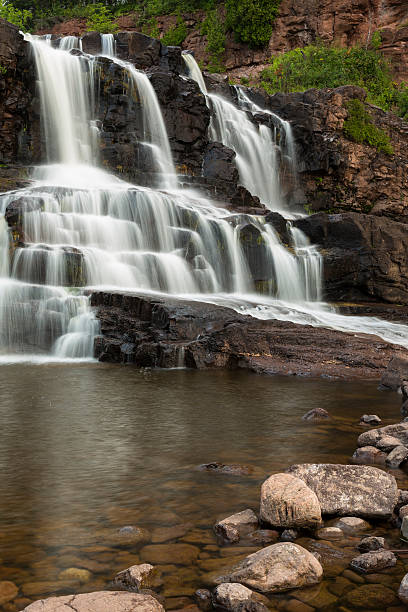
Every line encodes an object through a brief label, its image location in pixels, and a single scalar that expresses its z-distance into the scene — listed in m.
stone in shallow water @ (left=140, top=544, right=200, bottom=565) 3.18
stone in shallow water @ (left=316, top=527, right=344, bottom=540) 3.42
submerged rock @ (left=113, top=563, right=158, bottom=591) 2.87
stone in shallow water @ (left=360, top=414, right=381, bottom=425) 6.50
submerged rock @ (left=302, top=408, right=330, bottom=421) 6.71
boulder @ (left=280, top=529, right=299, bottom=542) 3.39
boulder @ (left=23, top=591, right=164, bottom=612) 2.51
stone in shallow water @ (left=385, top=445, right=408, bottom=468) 4.85
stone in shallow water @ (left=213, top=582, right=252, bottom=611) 2.68
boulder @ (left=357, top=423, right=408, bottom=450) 5.37
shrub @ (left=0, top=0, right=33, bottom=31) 41.03
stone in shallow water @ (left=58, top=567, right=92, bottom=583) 2.97
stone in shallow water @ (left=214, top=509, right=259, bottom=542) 3.46
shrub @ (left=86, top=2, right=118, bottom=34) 39.12
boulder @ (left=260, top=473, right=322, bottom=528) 3.47
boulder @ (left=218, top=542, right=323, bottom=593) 2.86
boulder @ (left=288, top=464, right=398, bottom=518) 3.69
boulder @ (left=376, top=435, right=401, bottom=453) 5.19
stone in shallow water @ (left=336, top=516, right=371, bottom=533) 3.54
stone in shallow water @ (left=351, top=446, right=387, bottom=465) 4.99
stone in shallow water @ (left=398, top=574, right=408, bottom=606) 2.78
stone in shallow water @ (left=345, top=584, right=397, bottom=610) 2.76
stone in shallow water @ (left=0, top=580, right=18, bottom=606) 2.79
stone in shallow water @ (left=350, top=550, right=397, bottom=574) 3.05
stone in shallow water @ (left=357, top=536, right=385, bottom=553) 3.27
